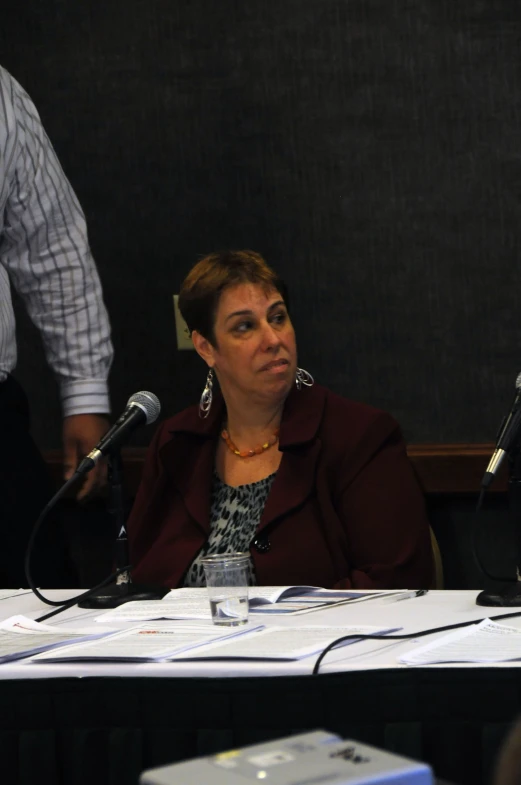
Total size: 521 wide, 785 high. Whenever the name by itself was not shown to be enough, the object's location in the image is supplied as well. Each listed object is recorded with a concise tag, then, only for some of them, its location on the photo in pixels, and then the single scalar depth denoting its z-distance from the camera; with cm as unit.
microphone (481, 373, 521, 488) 689
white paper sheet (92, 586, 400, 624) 698
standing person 760
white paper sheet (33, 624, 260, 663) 663
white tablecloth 656
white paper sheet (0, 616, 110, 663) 671
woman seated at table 739
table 646
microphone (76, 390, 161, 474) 707
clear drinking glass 687
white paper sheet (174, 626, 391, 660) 660
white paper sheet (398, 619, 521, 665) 653
